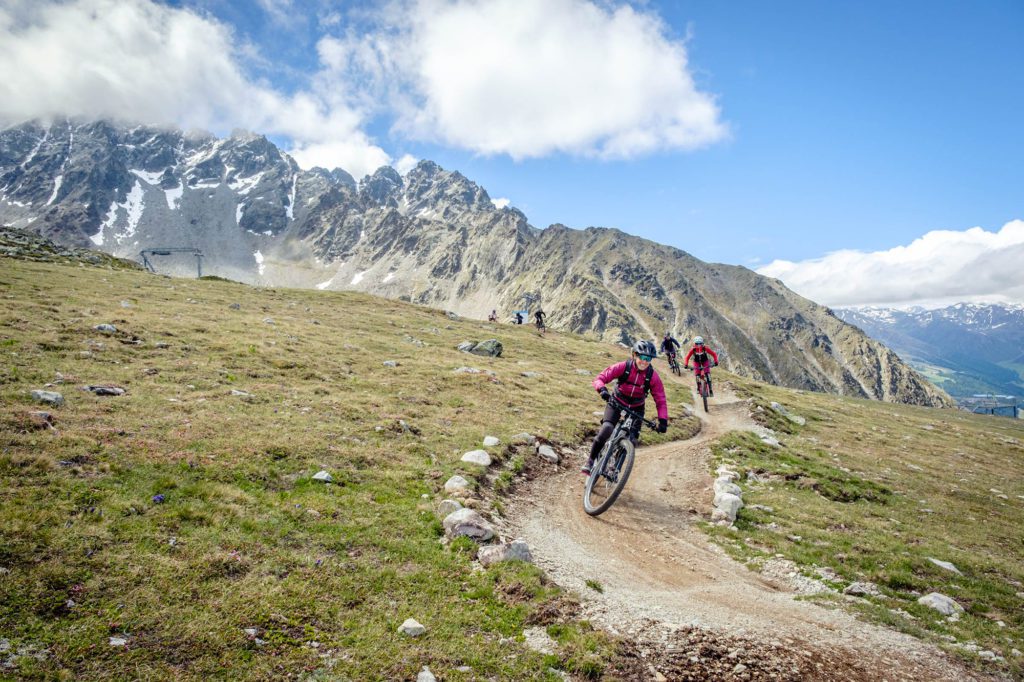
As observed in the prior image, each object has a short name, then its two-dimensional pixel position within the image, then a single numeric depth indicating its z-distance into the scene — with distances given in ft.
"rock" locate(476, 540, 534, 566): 34.42
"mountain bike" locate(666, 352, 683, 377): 158.49
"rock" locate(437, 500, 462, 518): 41.22
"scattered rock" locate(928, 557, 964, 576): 42.06
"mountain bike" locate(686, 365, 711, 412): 111.44
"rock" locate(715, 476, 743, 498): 59.37
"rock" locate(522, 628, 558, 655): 26.53
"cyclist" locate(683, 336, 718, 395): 107.86
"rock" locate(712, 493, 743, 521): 52.60
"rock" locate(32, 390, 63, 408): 45.97
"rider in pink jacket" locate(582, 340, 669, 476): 49.83
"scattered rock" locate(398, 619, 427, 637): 26.37
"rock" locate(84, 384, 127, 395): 52.01
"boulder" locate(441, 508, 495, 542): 37.76
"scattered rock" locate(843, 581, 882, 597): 37.70
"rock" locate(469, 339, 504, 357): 140.46
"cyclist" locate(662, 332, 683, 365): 146.66
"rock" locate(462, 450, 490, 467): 55.16
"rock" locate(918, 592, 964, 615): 35.70
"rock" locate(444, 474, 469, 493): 46.37
